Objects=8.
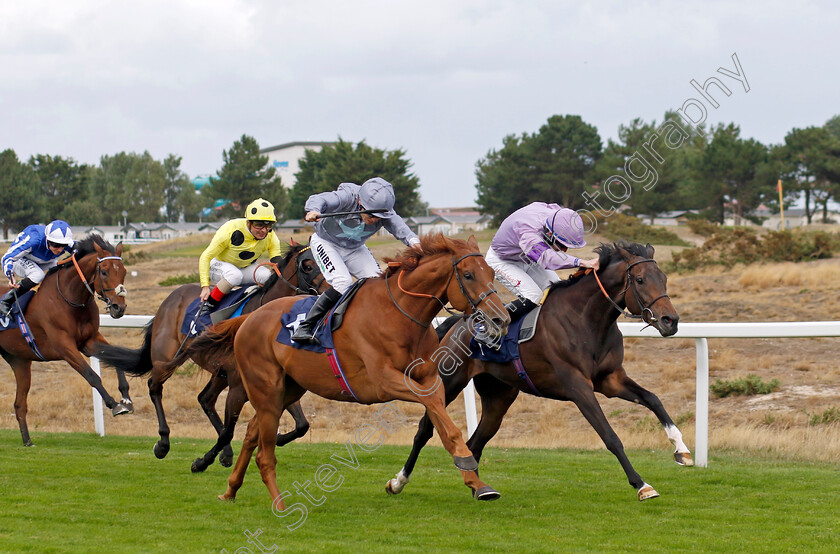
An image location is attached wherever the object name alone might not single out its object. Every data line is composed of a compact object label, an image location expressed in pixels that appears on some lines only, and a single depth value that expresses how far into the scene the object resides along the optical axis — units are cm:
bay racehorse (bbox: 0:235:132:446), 1769
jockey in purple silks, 1296
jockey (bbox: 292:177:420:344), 1241
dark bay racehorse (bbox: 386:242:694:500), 1177
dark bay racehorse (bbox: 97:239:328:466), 1506
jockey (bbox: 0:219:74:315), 1847
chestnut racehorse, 1002
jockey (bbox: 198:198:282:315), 1579
